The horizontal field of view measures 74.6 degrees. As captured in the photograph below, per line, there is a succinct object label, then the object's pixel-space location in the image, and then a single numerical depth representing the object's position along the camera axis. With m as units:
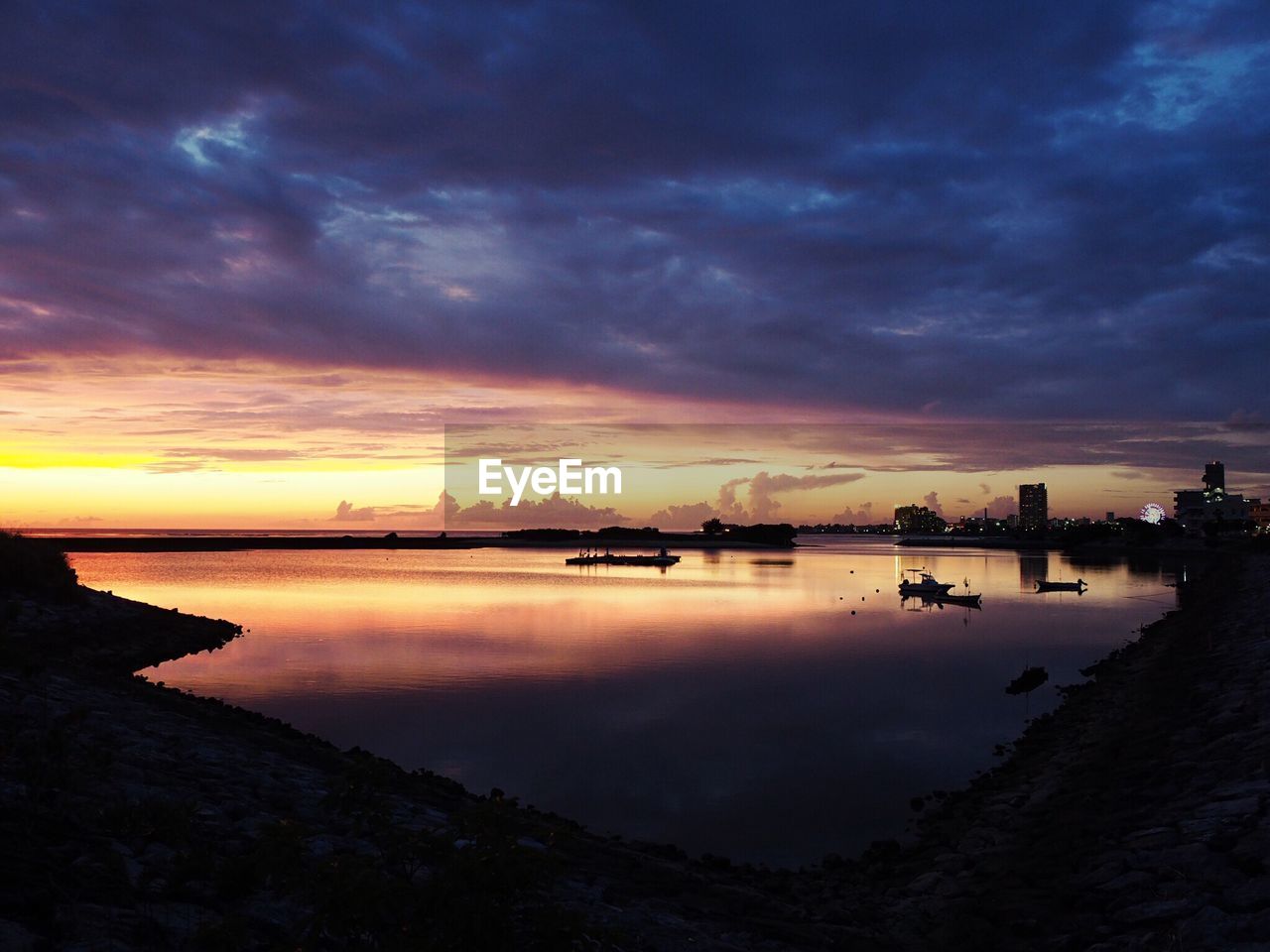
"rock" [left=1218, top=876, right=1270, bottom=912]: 9.66
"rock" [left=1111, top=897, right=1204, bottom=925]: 10.05
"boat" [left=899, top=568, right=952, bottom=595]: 79.56
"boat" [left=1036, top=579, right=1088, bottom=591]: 87.00
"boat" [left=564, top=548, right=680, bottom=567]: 153.00
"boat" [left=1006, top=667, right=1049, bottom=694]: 33.72
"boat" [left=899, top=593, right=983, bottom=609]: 73.19
